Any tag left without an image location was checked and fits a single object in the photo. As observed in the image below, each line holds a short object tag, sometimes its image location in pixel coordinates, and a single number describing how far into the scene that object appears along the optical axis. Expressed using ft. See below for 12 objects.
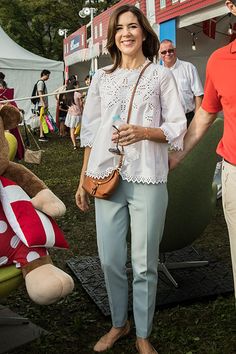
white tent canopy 51.80
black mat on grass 9.86
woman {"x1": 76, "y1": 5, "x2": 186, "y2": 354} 6.98
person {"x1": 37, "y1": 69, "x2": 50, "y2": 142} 37.86
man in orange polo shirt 6.01
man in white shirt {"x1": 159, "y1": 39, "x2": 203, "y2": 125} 15.29
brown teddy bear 6.93
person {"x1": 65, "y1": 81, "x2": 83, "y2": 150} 35.73
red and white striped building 22.67
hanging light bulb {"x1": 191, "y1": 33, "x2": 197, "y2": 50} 26.75
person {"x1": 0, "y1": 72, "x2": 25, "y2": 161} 30.93
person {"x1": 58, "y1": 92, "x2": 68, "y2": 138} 43.86
